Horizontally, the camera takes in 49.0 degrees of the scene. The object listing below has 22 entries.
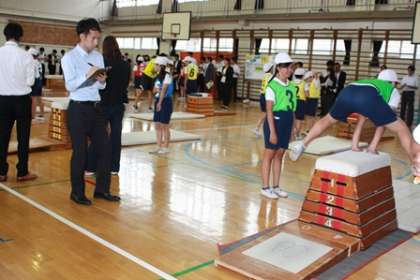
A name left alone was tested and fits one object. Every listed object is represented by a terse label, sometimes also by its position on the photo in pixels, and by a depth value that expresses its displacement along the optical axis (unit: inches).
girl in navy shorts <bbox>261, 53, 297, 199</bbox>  188.1
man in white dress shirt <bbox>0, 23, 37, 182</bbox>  189.6
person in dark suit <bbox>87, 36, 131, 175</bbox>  198.2
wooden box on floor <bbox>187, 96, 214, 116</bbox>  498.0
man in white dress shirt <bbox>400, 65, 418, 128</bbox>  471.8
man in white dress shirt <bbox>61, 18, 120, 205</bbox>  166.7
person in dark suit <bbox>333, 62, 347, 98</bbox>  512.1
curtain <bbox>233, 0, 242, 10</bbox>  683.4
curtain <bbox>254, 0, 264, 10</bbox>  657.6
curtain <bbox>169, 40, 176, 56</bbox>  789.6
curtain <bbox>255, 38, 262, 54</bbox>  663.8
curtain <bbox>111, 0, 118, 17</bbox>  944.9
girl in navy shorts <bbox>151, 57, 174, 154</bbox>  255.0
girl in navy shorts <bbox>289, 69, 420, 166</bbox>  178.1
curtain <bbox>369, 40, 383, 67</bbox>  539.8
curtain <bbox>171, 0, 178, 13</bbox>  809.5
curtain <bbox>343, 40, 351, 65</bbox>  562.9
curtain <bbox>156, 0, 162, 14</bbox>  835.1
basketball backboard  680.4
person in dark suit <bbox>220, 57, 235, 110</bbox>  592.1
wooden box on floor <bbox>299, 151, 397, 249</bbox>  146.9
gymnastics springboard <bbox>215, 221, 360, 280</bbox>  120.2
